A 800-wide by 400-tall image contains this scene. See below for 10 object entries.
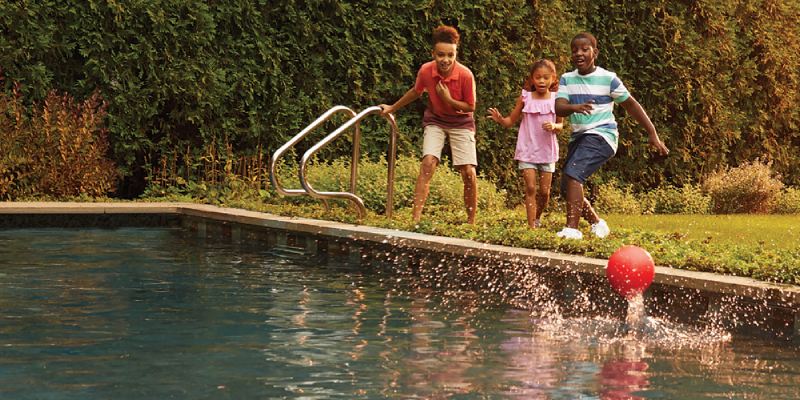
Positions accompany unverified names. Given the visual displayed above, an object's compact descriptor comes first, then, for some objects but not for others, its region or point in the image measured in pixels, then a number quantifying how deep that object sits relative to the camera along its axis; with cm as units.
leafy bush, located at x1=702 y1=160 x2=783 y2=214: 1500
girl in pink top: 960
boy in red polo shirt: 966
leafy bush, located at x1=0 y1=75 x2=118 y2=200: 1288
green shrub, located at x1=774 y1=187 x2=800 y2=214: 1544
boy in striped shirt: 841
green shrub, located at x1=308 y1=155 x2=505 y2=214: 1183
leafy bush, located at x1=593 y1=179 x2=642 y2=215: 1483
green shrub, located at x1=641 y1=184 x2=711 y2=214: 1518
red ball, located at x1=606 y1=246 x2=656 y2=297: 600
